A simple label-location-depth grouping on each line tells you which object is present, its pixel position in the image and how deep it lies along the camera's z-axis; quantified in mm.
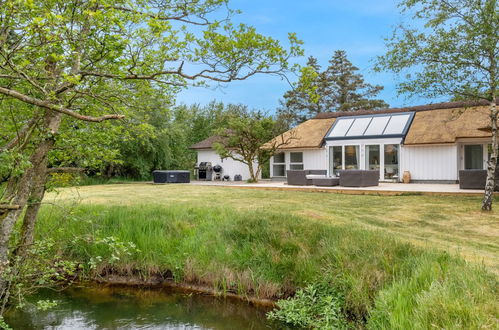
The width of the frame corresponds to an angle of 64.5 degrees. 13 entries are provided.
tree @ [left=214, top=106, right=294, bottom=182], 19234
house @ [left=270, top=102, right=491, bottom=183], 16406
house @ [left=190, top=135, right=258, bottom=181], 23656
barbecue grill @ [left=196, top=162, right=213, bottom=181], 24188
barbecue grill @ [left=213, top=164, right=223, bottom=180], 23984
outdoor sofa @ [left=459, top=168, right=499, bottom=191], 13094
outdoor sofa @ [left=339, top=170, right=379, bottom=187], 14836
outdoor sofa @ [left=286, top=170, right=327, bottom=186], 16266
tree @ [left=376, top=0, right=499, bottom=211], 9664
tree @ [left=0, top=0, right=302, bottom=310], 3520
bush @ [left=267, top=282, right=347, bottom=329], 4434
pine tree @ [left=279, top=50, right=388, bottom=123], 35812
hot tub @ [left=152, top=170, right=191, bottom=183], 20250
